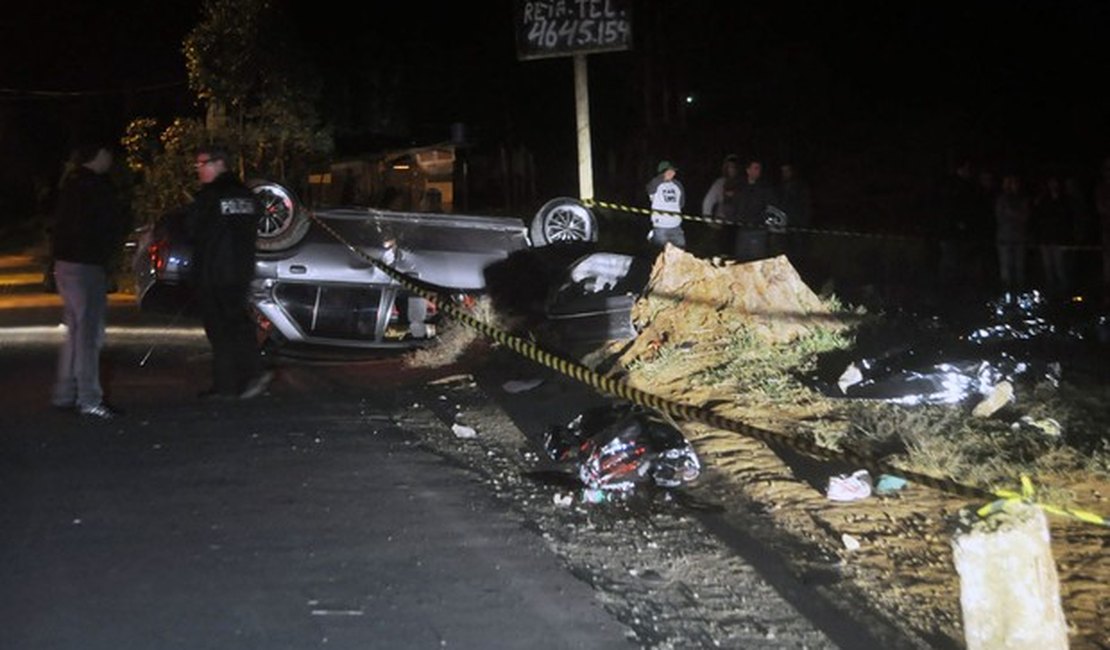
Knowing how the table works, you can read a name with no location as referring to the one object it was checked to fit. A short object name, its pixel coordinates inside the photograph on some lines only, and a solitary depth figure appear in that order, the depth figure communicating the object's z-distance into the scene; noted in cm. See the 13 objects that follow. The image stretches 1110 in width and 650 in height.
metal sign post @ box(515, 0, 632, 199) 1319
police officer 949
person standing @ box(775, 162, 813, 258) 1503
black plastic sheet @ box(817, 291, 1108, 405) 860
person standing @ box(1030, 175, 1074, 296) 1371
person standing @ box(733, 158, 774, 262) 1438
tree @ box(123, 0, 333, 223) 2539
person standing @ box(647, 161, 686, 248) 1441
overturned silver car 1158
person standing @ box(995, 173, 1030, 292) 1386
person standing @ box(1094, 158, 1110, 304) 1342
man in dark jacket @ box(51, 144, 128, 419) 890
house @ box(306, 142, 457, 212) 2762
